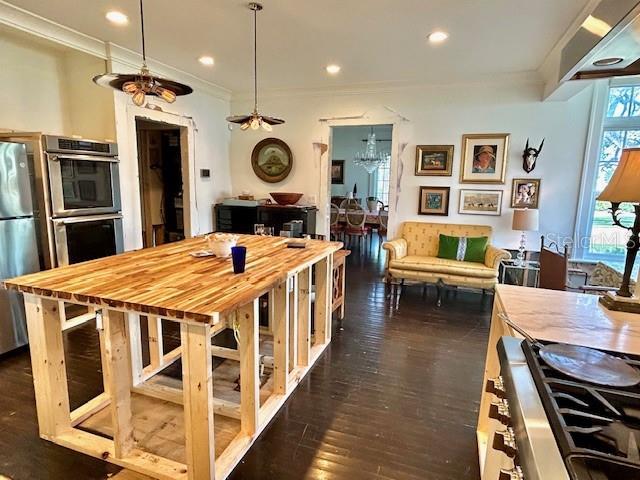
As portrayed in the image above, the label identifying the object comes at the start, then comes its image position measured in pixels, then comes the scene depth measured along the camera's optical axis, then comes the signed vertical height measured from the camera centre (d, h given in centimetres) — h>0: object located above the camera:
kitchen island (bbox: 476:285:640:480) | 74 -47
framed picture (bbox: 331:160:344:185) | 981 +59
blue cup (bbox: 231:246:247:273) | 194 -36
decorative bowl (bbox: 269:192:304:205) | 532 -8
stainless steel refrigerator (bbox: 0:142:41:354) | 264 -35
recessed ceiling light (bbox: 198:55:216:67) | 408 +152
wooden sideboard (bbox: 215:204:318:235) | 525 -37
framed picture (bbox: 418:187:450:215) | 492 -8
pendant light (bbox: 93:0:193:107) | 192 +58
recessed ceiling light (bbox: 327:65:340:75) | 425 +151
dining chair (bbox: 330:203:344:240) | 706 -60
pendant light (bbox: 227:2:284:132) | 285 +59
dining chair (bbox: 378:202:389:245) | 711 -55
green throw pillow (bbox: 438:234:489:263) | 444 -66
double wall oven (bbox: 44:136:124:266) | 305 -9
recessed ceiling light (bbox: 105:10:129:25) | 301 +148
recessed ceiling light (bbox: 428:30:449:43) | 324 +147
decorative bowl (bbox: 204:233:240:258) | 231 -35
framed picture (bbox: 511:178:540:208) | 451 +6
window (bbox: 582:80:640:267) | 415 +38
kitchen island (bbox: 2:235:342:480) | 149 -86
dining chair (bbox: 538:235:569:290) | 282 -59
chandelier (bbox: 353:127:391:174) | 833 +89
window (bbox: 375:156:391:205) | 967 +36
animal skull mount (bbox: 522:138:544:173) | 443 +51
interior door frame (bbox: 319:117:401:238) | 505 +41
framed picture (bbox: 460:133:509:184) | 460 +50
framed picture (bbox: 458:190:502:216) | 469 -7
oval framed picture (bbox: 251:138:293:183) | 564 +51
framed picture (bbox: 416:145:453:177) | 483 +48
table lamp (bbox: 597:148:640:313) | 143 +0
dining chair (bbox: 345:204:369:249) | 689 -54
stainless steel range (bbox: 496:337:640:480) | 62 -47
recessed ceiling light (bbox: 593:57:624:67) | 232 +92
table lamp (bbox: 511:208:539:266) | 426 -28
